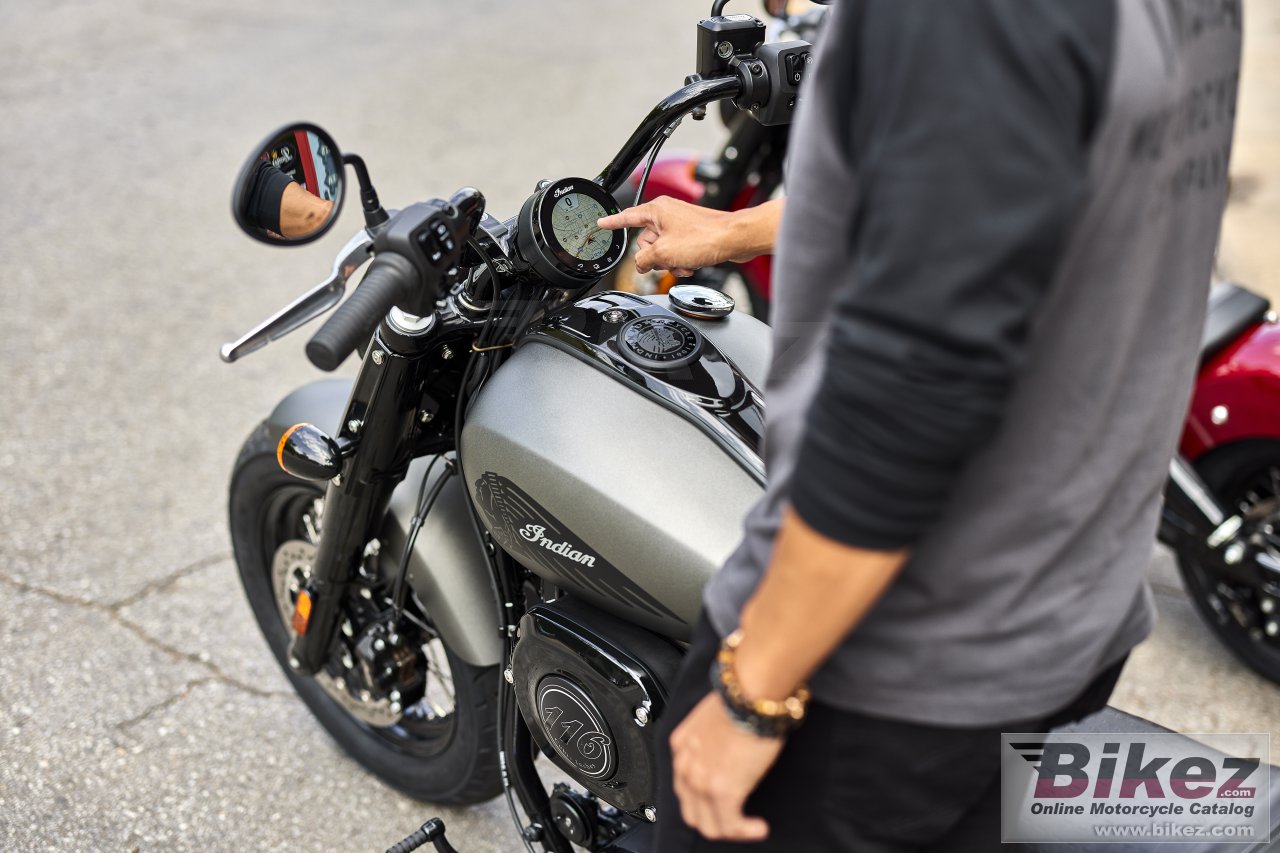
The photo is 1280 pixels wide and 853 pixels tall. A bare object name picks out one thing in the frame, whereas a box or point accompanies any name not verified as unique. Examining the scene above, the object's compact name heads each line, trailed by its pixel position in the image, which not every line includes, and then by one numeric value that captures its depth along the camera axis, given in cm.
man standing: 81
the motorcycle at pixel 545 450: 147
